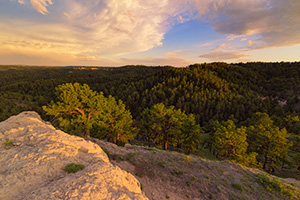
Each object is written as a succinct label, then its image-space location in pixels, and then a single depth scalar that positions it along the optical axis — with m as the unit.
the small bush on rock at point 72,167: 8.22
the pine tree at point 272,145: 35.44
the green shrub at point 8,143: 9.86
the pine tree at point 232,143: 33.38
